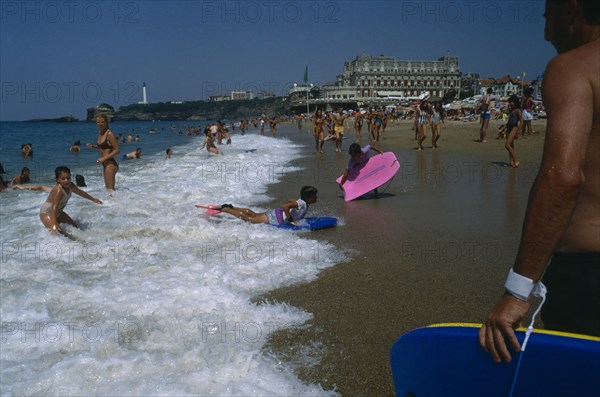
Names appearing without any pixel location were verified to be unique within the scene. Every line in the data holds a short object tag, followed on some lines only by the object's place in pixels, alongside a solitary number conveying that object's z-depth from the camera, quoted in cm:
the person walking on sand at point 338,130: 2027
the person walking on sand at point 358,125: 2797
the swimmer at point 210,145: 2225
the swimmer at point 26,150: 2631
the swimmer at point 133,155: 2387
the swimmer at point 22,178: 1435
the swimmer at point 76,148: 3025
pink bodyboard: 914
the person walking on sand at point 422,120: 1777
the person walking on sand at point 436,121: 1784
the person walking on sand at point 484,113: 1850
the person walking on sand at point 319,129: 1975
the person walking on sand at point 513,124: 1145
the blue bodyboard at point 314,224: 689
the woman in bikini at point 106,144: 926
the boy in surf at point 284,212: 708
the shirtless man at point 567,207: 154
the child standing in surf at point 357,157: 933
